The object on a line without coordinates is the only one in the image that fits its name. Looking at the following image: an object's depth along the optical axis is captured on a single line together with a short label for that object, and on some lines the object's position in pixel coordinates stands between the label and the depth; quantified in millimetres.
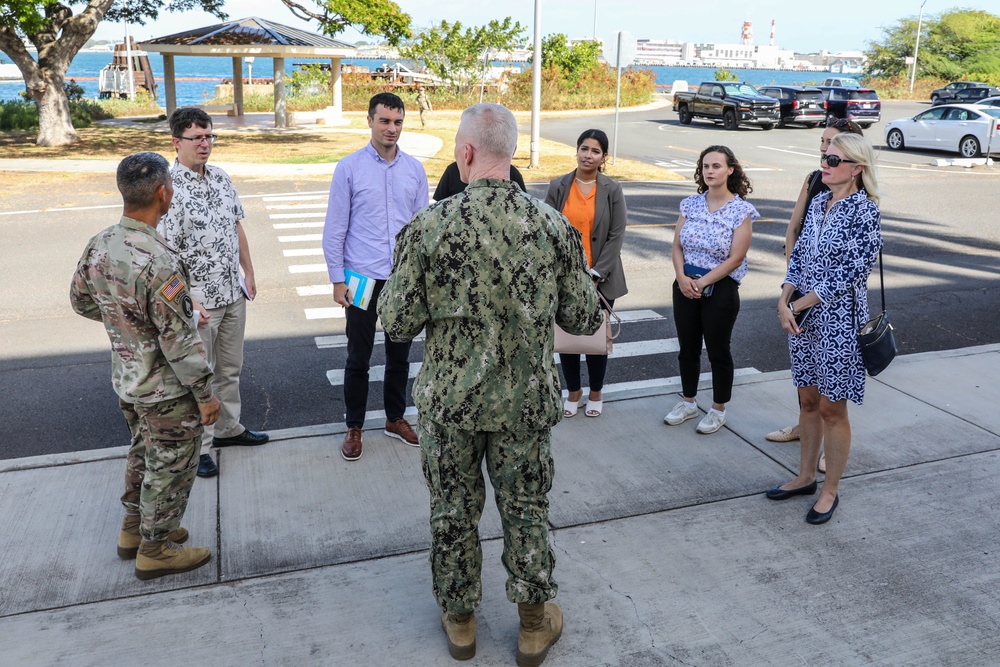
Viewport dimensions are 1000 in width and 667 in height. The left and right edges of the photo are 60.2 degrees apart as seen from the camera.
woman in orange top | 5559
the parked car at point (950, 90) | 44481
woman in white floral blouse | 5273
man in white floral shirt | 4664
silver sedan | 23625
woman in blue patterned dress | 4320
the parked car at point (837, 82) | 45094
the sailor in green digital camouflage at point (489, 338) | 2977
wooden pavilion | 27281
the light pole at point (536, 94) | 19172
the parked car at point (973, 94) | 41300
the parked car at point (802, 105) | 33375
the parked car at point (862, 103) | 33000
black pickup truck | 32062
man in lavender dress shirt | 4996
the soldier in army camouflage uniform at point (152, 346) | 3504
